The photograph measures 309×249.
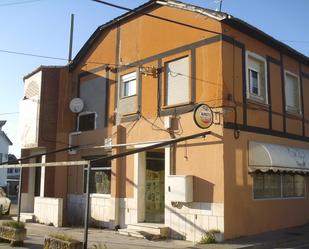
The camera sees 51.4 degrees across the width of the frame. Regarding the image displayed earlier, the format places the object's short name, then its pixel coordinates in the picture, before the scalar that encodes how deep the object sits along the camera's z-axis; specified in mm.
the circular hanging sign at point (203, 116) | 9464
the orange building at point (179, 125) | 10025
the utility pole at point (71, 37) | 17457
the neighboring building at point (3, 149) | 37031
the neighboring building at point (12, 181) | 33975
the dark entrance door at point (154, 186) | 11799
